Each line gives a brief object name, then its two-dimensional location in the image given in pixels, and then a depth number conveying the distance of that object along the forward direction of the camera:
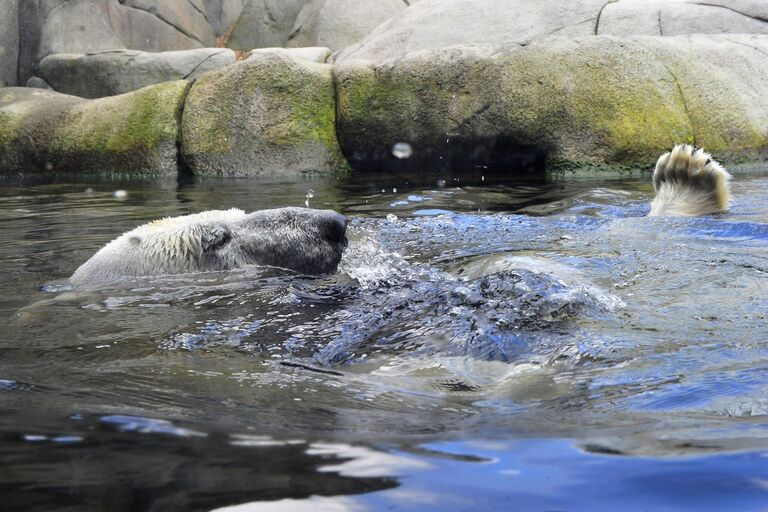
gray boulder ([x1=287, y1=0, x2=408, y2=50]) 15.52
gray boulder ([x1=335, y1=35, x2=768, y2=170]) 8.06
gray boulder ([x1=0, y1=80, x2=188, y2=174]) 9.19
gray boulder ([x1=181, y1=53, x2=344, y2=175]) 8.90
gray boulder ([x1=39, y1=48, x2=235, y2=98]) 12.69
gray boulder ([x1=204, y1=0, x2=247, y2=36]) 18.38
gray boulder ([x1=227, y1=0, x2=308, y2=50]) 17.62
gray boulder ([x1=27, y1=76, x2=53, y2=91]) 13.76
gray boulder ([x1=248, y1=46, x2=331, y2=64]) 13.44
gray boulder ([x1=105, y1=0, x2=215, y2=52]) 16.25
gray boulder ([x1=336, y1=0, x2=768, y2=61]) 10.61
